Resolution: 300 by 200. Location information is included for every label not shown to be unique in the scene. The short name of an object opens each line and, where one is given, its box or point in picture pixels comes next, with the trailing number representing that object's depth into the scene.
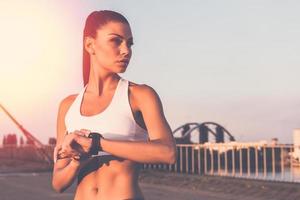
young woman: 1.72
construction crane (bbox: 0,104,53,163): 34.33
